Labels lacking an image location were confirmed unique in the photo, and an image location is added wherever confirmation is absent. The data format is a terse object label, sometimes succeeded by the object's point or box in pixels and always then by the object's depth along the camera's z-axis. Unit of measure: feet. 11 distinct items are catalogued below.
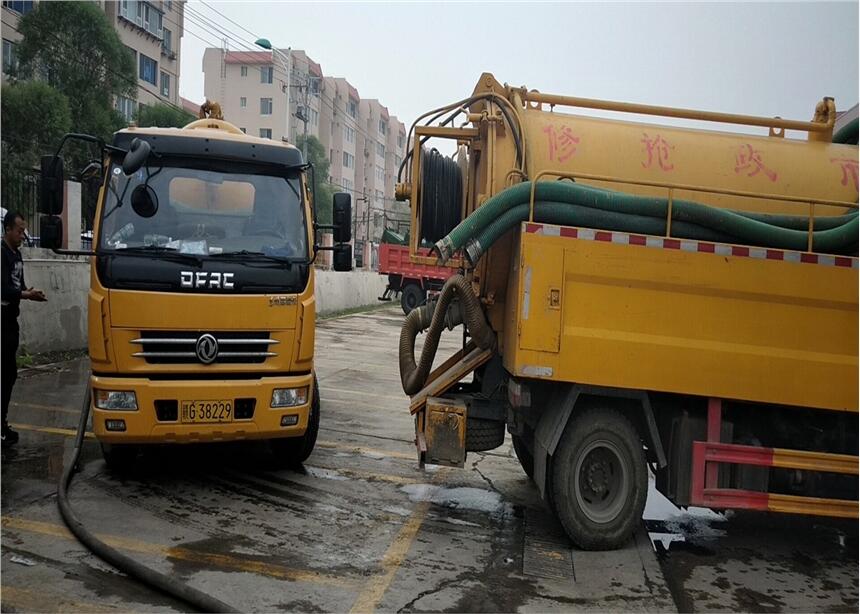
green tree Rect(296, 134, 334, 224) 176.55
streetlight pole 92.37
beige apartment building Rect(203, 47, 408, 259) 222.89
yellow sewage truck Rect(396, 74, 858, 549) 16.65
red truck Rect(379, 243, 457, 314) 94.99
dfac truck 18.34
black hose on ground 12.71
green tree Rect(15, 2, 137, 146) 95.40
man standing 21.90
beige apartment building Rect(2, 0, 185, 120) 143.23
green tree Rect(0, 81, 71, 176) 83.66
